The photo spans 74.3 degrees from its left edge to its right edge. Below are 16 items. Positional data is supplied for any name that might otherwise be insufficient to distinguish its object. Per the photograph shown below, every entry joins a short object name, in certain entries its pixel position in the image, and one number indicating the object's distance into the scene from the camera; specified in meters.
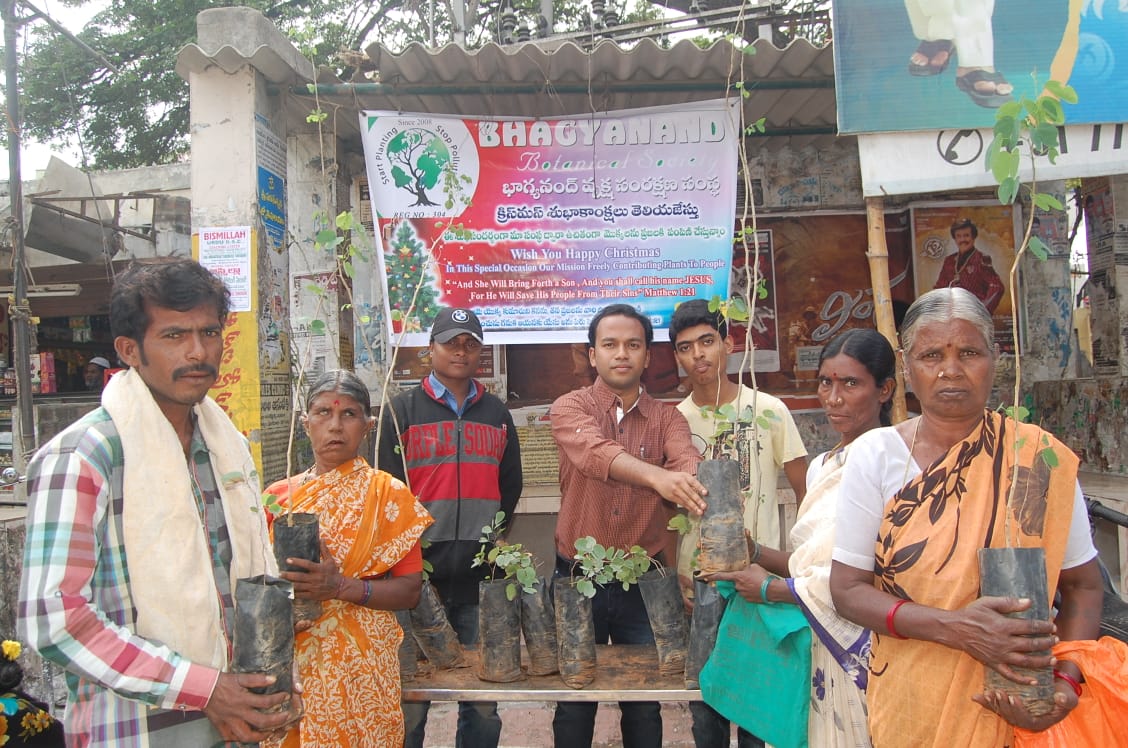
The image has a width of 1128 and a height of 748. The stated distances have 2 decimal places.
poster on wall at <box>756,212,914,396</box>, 5.68
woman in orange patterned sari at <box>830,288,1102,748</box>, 1.56
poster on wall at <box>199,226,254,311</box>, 4.01
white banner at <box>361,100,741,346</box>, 4.27
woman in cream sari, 1.93
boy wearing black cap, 2.95
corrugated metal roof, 3.81
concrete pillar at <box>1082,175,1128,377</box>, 5.01
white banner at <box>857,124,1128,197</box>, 3.74
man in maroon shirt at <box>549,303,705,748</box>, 2.70
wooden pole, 3.56
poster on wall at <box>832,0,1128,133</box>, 3.74
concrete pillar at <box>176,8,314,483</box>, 3.98
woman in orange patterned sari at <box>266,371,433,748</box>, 2.16
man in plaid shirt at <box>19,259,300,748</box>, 1.40
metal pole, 6.58
